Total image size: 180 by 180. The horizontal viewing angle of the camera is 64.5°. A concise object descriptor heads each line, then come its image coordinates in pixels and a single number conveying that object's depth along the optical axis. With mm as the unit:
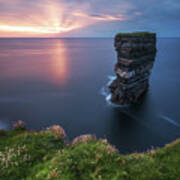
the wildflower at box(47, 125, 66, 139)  10020
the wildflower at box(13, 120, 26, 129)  11760
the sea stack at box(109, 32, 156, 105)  34812
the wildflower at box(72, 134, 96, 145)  9270
